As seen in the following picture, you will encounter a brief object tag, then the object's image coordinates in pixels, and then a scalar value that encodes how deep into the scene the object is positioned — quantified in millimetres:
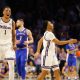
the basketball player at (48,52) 11305
